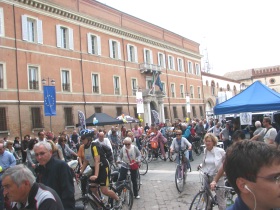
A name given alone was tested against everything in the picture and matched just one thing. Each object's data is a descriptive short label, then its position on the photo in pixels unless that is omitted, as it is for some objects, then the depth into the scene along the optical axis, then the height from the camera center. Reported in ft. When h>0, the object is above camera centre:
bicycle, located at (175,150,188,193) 27.62 -5.48
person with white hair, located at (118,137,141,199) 25.25 -3.55
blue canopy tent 33.88 +1.10
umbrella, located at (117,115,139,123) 76.96 -0.41
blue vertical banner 57.16 +4.01
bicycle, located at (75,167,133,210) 18.19 -5.06
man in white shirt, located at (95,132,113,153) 33.00 -2.25
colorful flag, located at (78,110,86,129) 60.08 -0.19
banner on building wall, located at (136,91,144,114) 76.59 +3.89
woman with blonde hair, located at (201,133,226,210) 17.85 -2.80
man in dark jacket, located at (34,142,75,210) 11.67 -2.16
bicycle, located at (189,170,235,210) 17.15 -4.95
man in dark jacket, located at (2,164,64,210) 8.50 -1.99
